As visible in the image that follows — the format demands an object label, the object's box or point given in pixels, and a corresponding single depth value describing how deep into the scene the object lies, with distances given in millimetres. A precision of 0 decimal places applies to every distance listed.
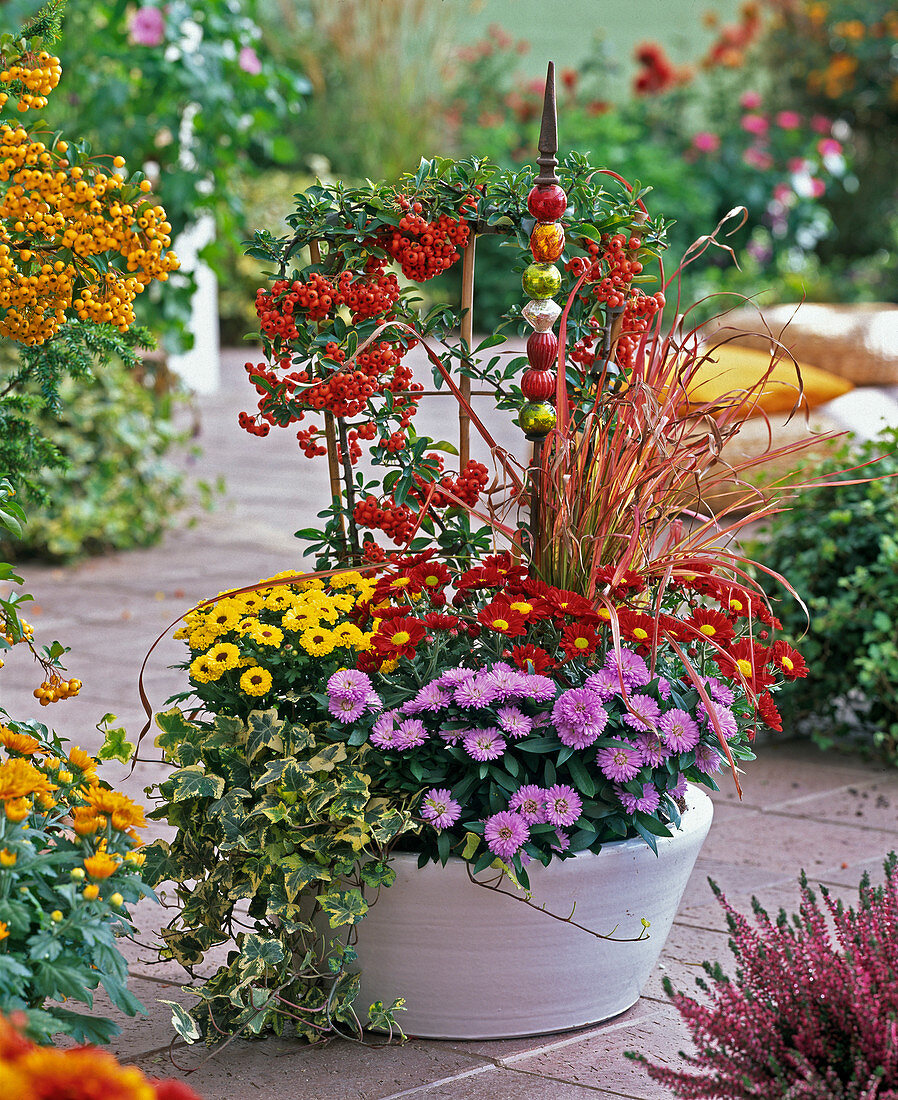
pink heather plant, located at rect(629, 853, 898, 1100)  3039
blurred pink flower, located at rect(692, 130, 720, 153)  13041
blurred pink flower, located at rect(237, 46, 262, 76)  7136
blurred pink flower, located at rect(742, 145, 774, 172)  13022
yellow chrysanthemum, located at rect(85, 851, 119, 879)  3140
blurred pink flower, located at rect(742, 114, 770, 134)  12927
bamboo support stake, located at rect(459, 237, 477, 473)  3625
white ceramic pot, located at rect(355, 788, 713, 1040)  3381
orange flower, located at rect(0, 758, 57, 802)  3168
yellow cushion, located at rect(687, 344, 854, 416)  5408
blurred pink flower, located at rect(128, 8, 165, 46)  6803
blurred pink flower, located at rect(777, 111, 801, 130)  12890
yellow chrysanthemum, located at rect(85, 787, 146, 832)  3218
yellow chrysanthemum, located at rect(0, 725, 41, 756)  3278
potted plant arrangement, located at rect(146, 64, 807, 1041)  3363
